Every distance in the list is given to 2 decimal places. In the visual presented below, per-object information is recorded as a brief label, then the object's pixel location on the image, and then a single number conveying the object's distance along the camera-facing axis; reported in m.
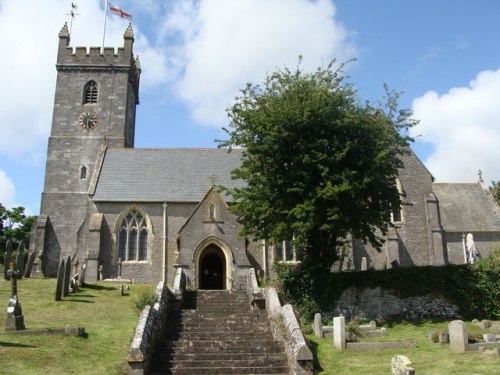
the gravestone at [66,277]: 24.44
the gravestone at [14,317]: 16.91
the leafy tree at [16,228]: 56.97
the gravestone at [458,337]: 15.89
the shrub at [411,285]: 22.70
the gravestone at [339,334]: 17.12
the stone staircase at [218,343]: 15.40
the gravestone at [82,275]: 27.28
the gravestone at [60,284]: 23.41
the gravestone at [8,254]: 28.00
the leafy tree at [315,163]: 22.27
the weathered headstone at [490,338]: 16.64
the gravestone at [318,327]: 19.27
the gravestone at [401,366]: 10.15
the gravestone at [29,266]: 30.67
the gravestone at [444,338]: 17.42
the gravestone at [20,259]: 27.75
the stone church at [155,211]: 30.00
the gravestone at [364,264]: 31.95
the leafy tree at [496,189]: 54.86
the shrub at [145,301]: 19.68
